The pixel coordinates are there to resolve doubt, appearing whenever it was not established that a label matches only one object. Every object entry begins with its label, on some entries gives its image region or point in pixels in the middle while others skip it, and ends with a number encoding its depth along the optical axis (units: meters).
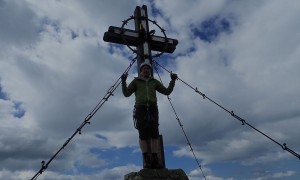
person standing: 3.74
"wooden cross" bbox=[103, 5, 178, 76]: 5.32
